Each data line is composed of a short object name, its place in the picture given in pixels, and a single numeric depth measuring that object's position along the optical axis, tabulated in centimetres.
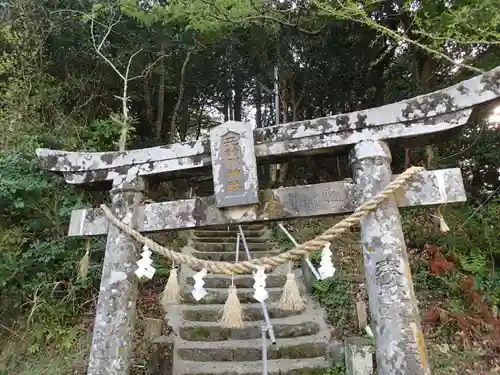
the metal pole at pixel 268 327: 407
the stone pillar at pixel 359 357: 382
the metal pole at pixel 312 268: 529
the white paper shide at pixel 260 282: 247
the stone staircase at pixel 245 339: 434
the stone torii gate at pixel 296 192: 230
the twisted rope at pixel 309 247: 238
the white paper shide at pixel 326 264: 243
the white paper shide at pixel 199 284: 261
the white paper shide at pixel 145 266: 277
